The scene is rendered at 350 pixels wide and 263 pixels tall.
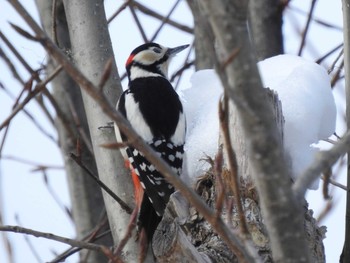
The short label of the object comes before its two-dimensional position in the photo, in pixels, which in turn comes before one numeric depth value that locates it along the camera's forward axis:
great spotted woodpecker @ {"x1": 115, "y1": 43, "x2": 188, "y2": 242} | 6.86
